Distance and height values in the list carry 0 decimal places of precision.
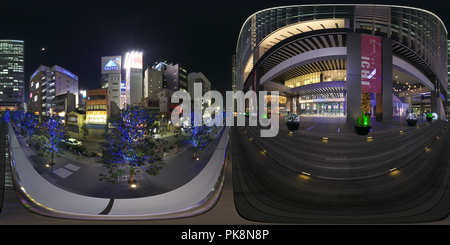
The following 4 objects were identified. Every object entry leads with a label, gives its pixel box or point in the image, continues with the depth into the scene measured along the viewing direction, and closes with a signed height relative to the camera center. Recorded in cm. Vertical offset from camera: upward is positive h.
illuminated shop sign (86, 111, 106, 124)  2768 +57
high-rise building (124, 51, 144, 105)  5478 +1562
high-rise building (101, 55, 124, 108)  5562 +1676
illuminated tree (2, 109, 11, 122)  2950 +118
